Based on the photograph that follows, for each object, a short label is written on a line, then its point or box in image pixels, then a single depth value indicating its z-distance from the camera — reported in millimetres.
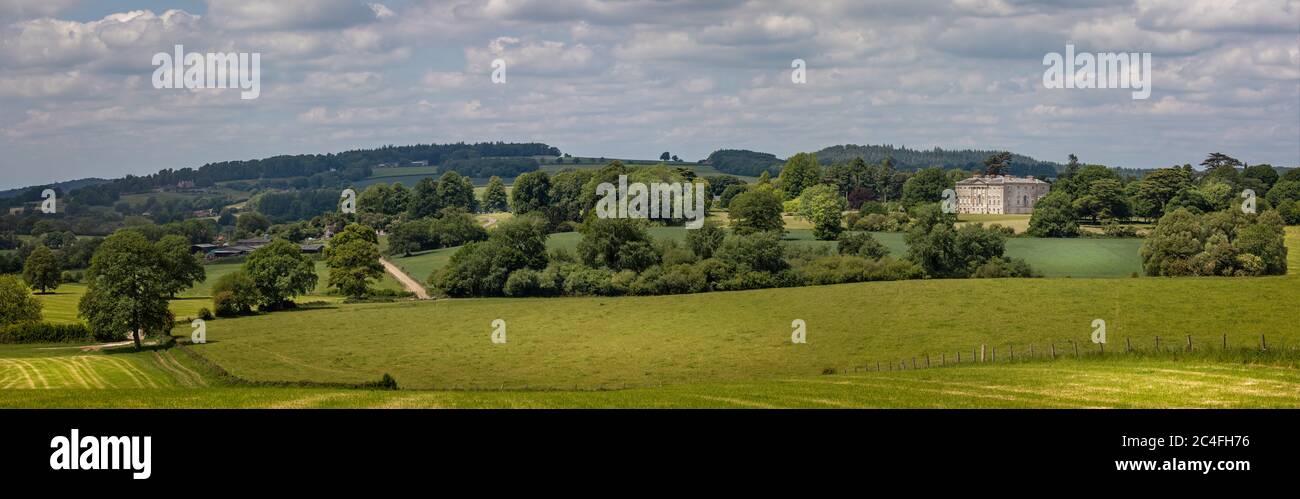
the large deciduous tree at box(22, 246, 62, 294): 105312
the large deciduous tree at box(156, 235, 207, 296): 91688
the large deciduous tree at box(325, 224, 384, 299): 112250
